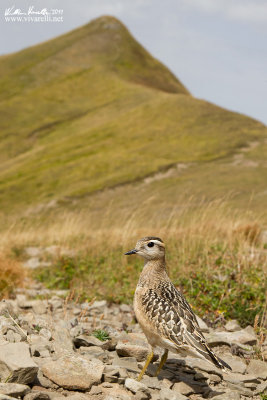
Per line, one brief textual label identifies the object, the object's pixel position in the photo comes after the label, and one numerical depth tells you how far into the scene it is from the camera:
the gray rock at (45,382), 4.96
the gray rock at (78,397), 4.59
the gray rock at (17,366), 4.61
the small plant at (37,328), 6.55
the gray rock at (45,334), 6.28
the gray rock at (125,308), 9.31
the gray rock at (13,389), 4.33
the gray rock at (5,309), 6.34
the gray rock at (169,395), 4.87
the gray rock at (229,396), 5.25
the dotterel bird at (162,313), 5.13
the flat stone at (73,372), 4.96
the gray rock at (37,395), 4.45
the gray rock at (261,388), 5.79
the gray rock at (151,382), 5.36
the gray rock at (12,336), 5.66
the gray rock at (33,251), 14.06
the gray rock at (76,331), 6.78
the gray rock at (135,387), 5.04
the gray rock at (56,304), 9.03
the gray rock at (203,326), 7.85
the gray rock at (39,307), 8.57
